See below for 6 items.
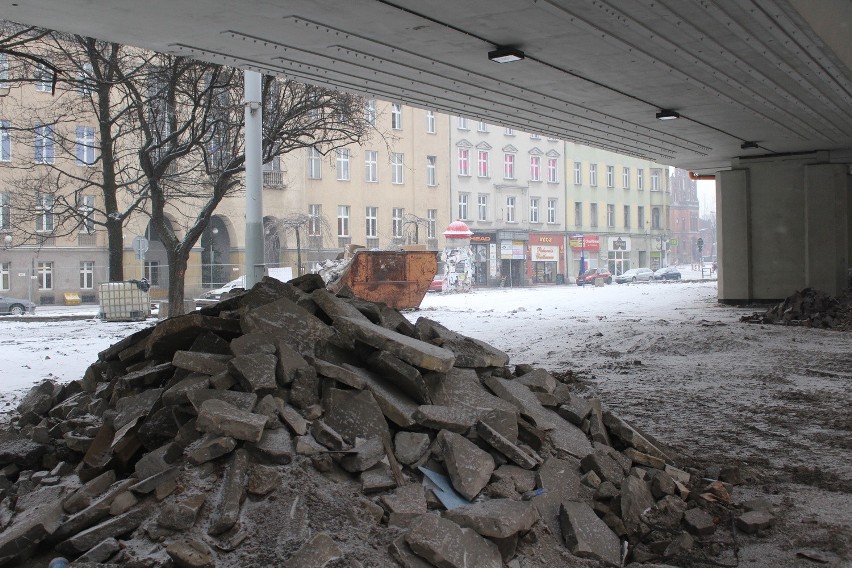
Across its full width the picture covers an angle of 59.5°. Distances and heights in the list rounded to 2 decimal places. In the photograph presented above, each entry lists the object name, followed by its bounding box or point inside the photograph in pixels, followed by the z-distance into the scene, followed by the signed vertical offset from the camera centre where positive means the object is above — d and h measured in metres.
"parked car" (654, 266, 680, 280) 54.81 -0.36
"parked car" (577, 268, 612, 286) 51.73 -0.39
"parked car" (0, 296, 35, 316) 29.66 -1.06
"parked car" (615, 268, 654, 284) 53.94 -0.40
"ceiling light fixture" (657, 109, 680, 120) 15.40 +3.22
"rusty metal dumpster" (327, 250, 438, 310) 22.39 -0.05
